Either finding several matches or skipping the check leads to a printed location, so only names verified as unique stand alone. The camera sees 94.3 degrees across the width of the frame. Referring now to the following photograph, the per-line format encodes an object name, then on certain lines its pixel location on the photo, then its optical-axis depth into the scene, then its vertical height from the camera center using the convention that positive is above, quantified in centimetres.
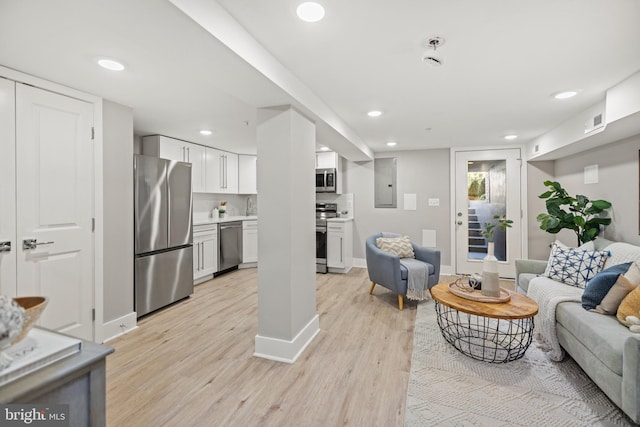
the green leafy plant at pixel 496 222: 475 -16
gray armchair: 348 -67
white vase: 248 -56
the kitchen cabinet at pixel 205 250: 447 -58
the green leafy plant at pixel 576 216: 320 -4
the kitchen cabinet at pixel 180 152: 407 +89
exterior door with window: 482 +15
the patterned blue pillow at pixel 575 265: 272 -51
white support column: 235 -17
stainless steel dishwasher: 499 -55
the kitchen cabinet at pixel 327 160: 536 +97
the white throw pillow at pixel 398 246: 395 -45
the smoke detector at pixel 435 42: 173 +102
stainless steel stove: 520 -55
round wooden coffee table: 220 -114
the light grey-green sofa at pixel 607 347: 159 -85
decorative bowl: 78 -26
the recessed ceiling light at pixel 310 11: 145 +102
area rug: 174 -120
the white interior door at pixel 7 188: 204 +18
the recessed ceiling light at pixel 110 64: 193 +100
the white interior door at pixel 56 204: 216 +7
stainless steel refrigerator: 313 -22
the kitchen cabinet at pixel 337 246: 512 -59
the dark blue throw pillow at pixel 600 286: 217 -55
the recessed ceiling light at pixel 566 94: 256 +104
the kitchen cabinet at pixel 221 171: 496 +73
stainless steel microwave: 535 +60
